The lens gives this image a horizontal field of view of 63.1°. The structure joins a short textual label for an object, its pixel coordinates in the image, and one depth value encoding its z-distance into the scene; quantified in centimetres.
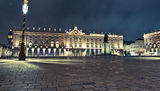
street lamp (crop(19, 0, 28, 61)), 2036
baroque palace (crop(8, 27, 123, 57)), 8731
